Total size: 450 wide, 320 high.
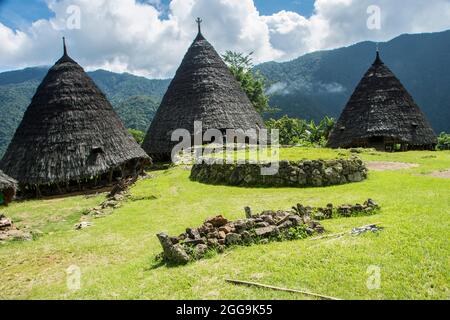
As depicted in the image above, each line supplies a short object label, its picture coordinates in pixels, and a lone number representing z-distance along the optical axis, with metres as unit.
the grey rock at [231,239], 5.89
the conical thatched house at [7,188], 11.02
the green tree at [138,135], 39.26
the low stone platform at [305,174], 11.91
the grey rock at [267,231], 6.07
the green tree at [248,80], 35.16
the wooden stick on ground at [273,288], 4.06
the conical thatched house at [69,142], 14.96
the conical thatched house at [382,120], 24.11
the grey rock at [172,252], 5.42
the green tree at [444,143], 34.05
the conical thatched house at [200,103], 22.47
